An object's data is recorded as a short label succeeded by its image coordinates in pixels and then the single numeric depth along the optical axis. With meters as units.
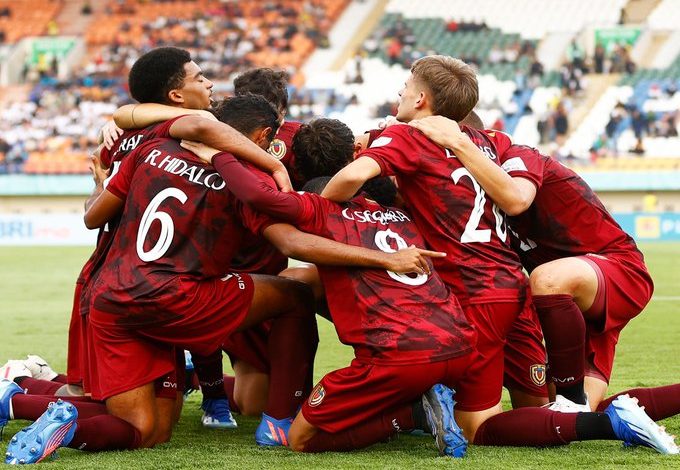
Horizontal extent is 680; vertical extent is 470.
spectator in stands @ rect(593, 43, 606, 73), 29.42
